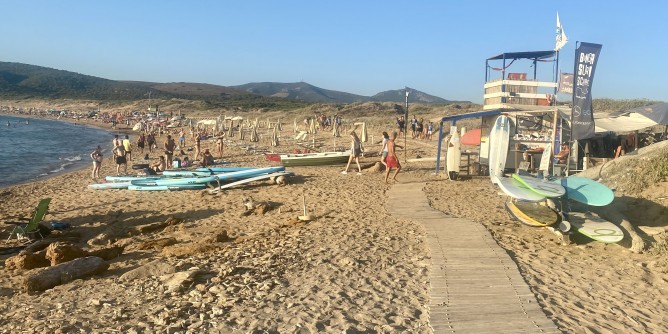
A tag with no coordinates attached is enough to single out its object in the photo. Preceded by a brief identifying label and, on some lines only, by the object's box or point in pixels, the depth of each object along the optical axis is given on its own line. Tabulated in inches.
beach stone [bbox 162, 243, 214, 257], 286.5
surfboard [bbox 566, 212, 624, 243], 289.0
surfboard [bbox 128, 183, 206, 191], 522.0
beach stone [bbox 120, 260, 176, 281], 241.8
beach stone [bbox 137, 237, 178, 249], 319.9
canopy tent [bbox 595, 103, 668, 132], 564.2
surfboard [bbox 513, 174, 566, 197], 299.3
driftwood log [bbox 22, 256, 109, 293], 240.1
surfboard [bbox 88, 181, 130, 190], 548.7
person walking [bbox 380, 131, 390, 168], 533.4
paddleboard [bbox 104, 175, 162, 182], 568.8
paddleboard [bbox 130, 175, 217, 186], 522.0
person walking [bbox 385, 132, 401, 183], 489.7
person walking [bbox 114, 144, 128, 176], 672.4
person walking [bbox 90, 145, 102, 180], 641.4
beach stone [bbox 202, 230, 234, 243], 315.0
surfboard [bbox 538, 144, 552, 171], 414.6
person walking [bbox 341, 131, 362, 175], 578.8
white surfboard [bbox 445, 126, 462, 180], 498.6
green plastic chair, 359.9
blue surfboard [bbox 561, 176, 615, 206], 311.1
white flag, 482.3
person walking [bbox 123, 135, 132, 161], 781.0
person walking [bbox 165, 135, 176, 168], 735.5
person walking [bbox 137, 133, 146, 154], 1058.1
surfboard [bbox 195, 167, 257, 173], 588.1
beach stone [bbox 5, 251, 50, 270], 289.4
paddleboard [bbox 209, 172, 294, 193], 500.7
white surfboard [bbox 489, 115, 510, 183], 436.1
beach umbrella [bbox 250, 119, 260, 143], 1139.5
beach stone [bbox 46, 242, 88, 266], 287.3
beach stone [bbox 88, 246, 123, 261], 296.7
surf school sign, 397.0
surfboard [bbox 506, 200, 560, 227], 307.3
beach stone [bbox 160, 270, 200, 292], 211.5
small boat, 663.8
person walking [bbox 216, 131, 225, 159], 865.4
